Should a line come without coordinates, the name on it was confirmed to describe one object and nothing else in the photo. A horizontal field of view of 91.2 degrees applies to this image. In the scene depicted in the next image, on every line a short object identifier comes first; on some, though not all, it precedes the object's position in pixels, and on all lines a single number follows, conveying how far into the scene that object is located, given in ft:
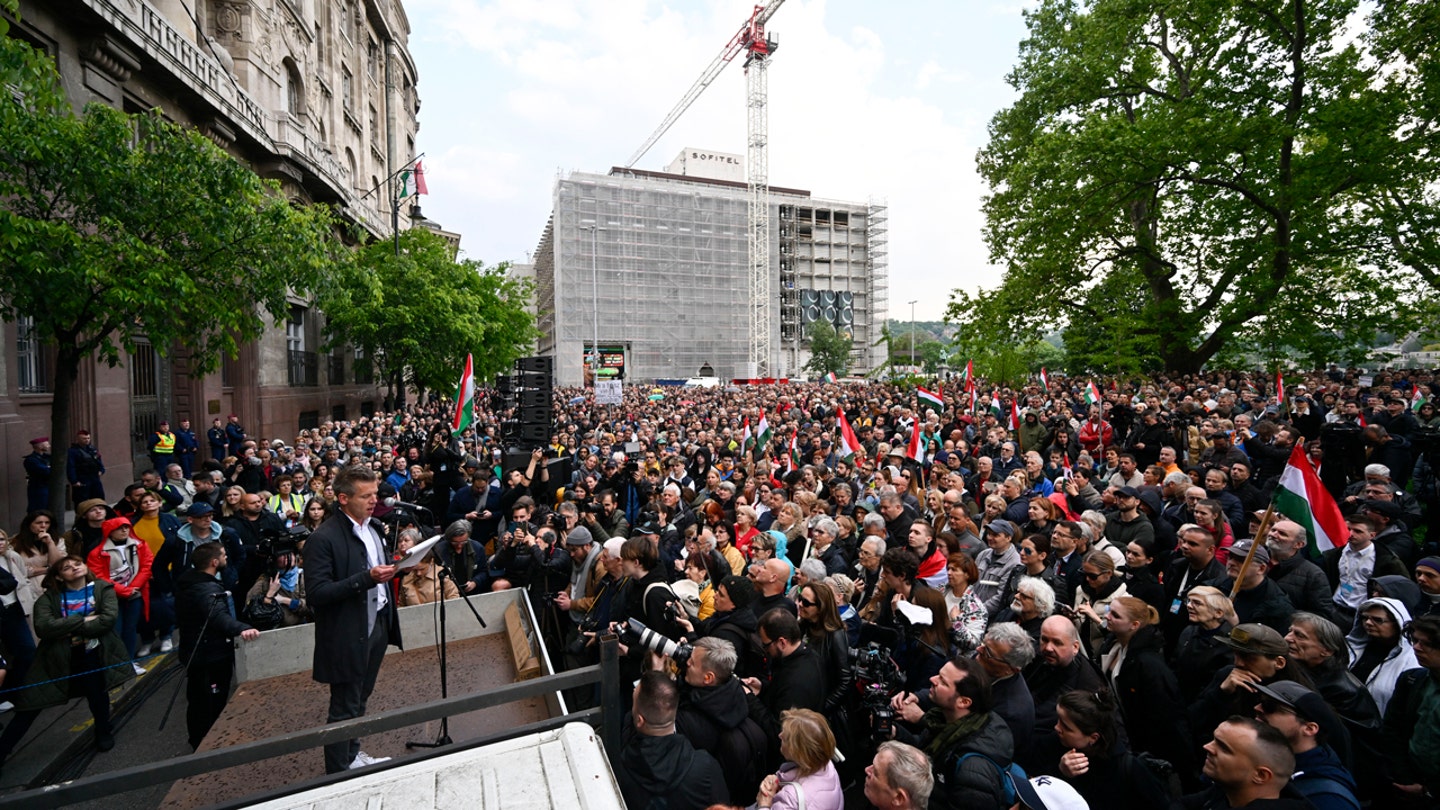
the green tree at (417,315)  79.36
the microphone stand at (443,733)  14.68
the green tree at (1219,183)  55.36
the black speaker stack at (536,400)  44.06
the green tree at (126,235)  27.12
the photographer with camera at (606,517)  26.24
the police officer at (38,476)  34.76
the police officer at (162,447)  44.65
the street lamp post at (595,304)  224.12
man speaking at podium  13.25
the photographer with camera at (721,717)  12.19
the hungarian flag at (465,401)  43.50
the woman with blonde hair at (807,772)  10.36
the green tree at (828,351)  257.55
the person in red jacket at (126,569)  21.36
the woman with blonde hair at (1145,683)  12.84
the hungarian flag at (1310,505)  18.02
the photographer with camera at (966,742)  10.11
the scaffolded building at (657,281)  228.63
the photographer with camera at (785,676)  13.23
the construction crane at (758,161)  271.28
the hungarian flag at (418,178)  110.44
